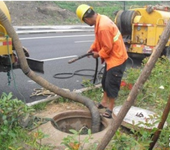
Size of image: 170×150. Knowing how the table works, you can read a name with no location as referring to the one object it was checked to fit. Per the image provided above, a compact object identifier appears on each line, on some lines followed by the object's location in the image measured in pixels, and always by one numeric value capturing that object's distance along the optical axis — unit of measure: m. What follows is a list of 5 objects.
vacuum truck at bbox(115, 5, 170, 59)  5.91
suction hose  2.61
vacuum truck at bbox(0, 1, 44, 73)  3.04
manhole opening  3.17
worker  2.94
